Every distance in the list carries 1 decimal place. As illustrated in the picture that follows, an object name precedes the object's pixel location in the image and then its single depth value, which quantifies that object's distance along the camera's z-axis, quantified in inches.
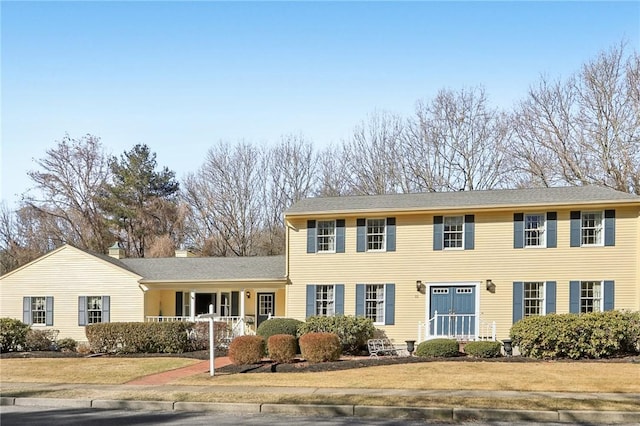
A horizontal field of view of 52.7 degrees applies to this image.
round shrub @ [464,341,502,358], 764.0
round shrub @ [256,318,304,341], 891.4
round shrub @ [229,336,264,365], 738.8
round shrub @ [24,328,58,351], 974.4
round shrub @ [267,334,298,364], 740.0
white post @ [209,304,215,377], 650.2
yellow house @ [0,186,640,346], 901.8
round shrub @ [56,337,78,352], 968.3
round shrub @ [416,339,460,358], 776.9
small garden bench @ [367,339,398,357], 864.9
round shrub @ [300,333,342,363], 743.1
